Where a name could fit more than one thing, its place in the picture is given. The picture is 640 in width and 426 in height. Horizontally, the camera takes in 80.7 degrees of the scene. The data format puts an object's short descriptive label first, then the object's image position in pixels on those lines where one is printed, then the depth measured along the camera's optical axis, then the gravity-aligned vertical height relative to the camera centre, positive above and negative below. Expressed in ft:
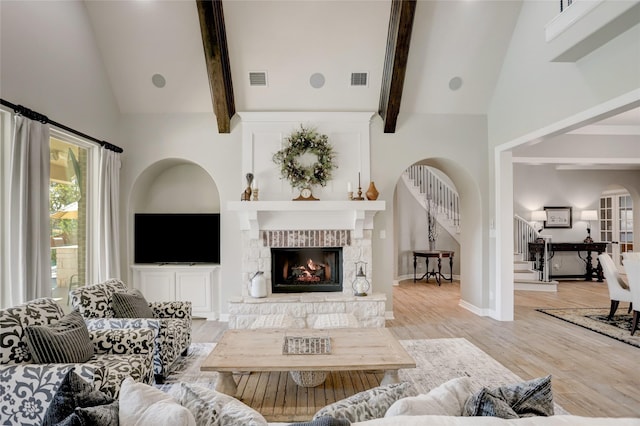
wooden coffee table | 8.46 -3.27
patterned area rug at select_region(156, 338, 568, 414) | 10.91 -4.71
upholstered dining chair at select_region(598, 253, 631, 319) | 16.52 -3.04
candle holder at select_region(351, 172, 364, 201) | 17.33 +1.02
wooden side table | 27.86 -3.17
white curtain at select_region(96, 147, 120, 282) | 15.67 +0.06
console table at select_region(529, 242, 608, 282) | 27.14 -2.58
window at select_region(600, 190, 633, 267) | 32.14 -0.54
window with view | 13.56 +0.23
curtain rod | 10.80 +3.28
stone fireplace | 17.40 -0.07
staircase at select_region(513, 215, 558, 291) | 25.23 -3.33
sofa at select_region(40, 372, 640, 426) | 3.71 -2.07
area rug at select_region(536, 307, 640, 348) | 14.89 -4.73
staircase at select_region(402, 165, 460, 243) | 29.99 +2.12
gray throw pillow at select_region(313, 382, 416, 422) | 4.25 -2.17
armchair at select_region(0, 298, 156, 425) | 6.66 -2.91
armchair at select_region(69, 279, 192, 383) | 10.02 -2.73
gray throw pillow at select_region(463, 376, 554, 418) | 4.15 -2.11
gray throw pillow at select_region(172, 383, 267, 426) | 4.06 -2.12
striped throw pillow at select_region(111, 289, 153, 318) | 10.84 -2.50
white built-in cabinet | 17.88 -3.06
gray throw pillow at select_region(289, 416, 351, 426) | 3.62 -1.97
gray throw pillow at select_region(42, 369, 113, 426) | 4.10 -2.01
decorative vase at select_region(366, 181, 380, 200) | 17.20 +1.17
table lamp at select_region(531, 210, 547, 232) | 28.91 +0.00
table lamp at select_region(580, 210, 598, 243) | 29.37 +0.16
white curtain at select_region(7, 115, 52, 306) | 10.89 +0.22
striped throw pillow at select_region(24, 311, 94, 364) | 7.26 -2.45
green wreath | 17.26 +2.74
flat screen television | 18.37 -0.87
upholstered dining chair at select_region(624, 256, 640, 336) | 15.03 -2.69
